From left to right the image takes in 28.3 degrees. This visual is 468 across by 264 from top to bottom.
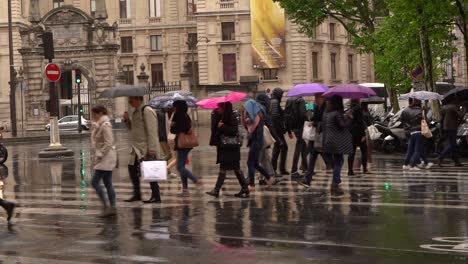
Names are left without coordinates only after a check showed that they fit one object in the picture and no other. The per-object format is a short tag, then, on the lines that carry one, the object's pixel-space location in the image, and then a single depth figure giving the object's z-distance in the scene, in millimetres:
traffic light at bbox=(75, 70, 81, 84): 54075
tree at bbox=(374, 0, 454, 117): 28547
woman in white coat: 14078
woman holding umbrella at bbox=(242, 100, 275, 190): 17172
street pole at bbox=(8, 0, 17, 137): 53872
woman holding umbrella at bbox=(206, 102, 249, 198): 15836
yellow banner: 70812
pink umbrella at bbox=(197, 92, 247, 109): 16484
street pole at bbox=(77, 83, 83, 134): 57497
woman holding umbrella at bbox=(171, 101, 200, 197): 17016
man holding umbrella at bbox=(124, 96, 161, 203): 15188
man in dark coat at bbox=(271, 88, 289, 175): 19641
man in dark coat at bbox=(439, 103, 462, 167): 22656
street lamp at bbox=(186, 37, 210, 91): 68181
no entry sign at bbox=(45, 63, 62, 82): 31219
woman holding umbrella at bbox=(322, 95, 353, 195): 16312
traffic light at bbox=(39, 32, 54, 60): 31659
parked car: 63781
